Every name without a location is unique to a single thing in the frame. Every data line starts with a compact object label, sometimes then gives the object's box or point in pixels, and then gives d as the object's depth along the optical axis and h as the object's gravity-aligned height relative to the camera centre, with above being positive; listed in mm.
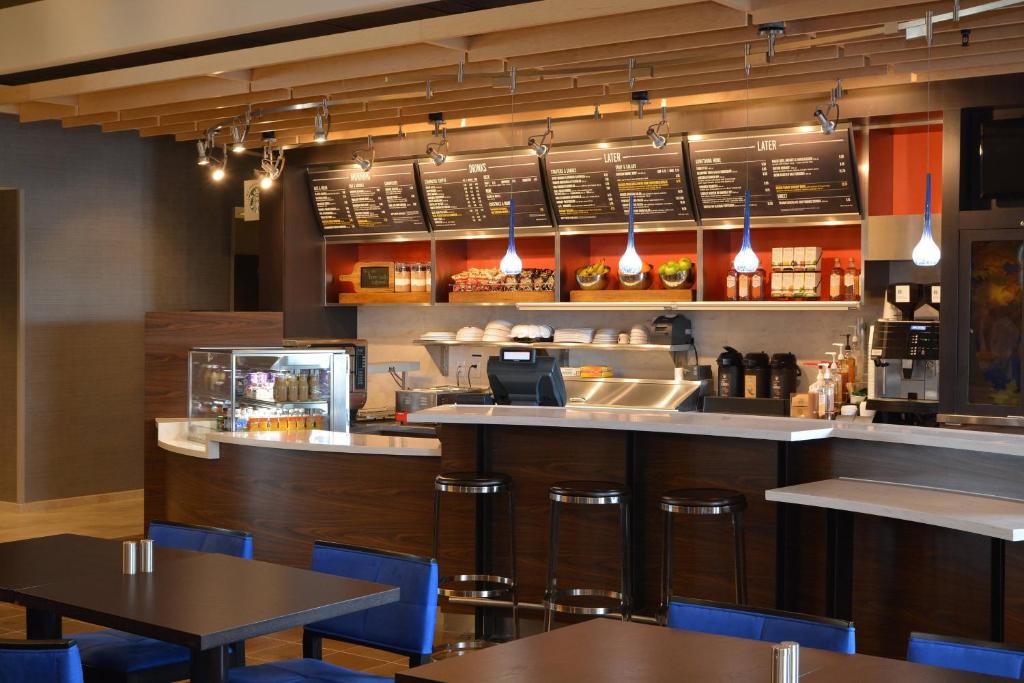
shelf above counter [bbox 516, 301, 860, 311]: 6842 +123
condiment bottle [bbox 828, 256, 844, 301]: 6914 +241
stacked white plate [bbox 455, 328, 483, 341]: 8312 -57
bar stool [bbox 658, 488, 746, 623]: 4348 -647
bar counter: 4047 -729
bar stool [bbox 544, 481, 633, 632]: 4605 -793
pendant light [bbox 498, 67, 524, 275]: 6023 +322
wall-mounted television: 6094 +854
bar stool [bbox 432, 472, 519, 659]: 4891 -1057
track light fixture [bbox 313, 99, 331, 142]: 6391 +1036
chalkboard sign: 8852 +352
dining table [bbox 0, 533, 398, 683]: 2611 -642
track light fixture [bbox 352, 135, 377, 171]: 7504 +1079
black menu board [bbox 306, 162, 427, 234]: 8484 +903
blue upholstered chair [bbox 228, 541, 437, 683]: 3143 -788
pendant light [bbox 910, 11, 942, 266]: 4797 +304
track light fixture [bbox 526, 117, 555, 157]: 6719 +996
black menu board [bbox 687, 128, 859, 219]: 6715 +873
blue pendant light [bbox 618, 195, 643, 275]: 5637 +301
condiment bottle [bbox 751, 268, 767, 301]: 7184 +237
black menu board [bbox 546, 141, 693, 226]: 7301 +881
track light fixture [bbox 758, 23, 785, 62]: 4882 +1193
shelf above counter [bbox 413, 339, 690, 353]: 7445 -130
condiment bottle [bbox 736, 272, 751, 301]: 7230 +237
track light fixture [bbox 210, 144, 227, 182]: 7233 +905
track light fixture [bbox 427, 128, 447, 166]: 7210 +1031
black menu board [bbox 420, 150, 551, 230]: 7852 +900
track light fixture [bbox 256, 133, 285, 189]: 7004 +937
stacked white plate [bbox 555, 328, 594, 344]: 7781 -63
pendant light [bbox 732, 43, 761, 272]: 5332 +300
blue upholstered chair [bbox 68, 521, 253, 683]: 3180 -883
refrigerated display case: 6199 -344
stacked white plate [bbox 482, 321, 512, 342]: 8156 -41
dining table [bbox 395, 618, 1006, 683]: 2172 -628
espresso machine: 6418 -170
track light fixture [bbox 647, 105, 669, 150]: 6410 +1010
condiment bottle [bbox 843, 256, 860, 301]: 6832 +233
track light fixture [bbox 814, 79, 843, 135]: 5668 +1024
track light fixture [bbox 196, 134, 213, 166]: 7000 +986
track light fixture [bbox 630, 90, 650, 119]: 6219 +1173
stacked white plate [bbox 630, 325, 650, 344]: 7566 -59
